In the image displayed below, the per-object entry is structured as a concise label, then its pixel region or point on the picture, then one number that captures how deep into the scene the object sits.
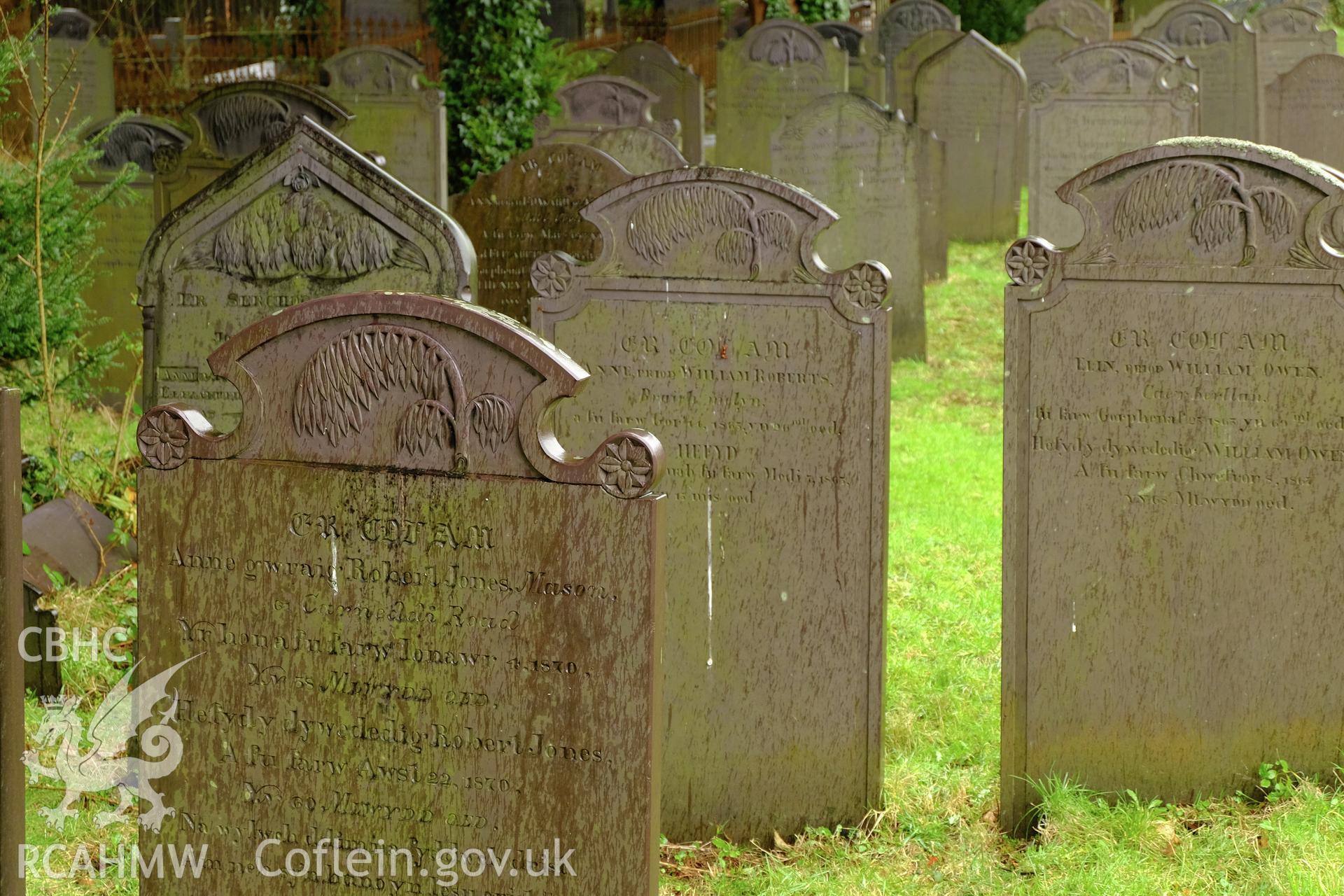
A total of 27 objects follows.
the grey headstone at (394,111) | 10.39
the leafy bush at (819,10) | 19.08
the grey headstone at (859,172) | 9.45
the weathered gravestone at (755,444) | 4.10
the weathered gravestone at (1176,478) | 3.93
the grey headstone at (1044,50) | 15.35
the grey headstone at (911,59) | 14.59
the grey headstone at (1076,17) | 18.14
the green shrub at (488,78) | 14.30
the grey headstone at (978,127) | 12.95
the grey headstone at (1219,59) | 13.85
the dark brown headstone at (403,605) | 2.66
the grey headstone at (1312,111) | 11.71
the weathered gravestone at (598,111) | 9.74
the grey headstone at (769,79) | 13.30
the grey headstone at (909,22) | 17.70
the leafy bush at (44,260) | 5.92
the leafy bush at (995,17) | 23.66
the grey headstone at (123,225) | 8.64
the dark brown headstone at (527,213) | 6.49
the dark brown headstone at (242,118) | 7.39
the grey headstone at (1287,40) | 15.02
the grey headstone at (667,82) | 14.24
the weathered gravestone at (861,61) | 15.82
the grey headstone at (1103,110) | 10.93
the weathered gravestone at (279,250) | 4.65
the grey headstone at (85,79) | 13.65
